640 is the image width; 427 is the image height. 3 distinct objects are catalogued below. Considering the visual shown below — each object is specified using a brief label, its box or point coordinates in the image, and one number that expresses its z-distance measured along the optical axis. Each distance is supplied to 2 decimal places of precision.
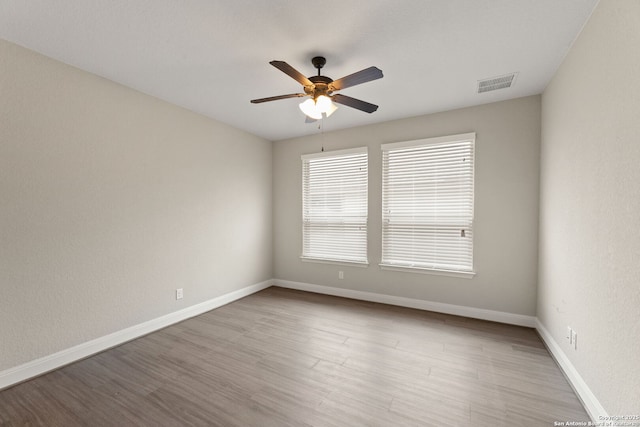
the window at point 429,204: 3.41
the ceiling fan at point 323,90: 1.96
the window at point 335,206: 4.14
